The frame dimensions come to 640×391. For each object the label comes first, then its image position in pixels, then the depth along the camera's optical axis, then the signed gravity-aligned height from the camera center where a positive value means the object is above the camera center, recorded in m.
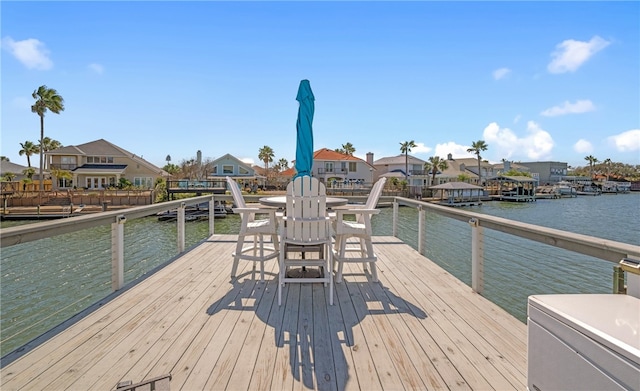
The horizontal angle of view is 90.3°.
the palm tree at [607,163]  70.38 +5.74
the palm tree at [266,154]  49.28 +5.37
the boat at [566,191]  43.22 -0.32
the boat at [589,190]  47.21 -0.21
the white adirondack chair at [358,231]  3.17 -0.43
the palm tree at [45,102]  24.91 +6.89
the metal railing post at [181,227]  4.58 -0.56
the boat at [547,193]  40.76 -0.58
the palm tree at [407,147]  38.50 +5.11
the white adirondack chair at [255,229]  3.24 -0.42
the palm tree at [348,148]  41.53 +5.33
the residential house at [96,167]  29.00 +2.09
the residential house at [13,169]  32.78 +2.13
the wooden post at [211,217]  5.78 -0.53
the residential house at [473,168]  47.42 +3.24
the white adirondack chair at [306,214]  2.94 -0.24
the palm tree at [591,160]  68.25 +6.17
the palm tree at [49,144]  33.04 +4.62
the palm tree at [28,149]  34.84 +4.37
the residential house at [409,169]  40.75 +2.55
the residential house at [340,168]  35.72 +2.36
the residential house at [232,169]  36.66 +2.30
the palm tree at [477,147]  41.25 +5.40
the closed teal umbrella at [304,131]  3.42 +0.62
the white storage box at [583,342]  0.89 -0.48
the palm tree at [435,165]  38.09 +2.89
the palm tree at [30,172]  31.17 +1.64
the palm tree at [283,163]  56.86 +4.58
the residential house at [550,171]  60.38 +3.36
